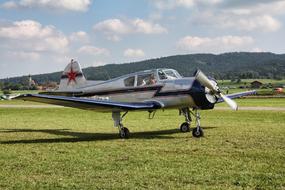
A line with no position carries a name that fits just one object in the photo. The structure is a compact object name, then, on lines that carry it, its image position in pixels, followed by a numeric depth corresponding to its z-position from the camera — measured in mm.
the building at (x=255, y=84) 146875
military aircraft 14516
